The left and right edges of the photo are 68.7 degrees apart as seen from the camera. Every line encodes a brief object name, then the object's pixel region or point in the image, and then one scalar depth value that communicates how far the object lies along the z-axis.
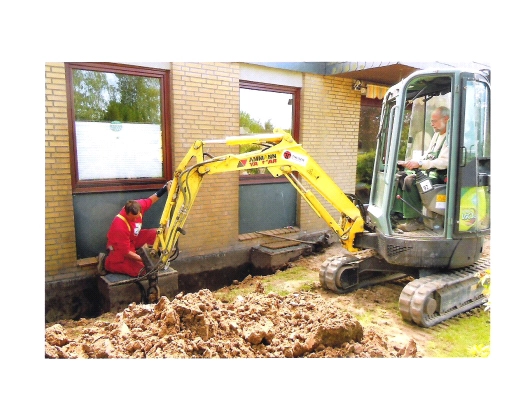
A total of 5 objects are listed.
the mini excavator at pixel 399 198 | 3.27
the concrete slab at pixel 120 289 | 3.45
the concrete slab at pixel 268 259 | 4.40
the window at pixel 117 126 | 3.25
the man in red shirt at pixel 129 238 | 3.47
